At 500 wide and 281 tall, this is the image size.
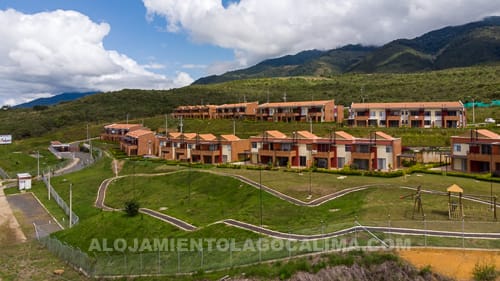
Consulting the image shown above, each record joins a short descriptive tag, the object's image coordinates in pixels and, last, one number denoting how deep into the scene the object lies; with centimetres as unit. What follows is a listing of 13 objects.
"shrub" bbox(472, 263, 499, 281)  2348
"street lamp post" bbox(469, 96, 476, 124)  9338
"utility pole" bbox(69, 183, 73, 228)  5047
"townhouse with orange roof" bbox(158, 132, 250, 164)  8075
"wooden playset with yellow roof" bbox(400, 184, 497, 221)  3372
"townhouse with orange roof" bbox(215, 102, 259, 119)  13119
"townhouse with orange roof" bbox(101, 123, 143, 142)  11988
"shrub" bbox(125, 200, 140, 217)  4428
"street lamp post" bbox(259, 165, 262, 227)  4678
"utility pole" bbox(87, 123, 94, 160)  10023
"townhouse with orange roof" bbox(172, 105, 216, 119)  14388
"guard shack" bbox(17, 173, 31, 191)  7600
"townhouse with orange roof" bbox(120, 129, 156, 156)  9925
